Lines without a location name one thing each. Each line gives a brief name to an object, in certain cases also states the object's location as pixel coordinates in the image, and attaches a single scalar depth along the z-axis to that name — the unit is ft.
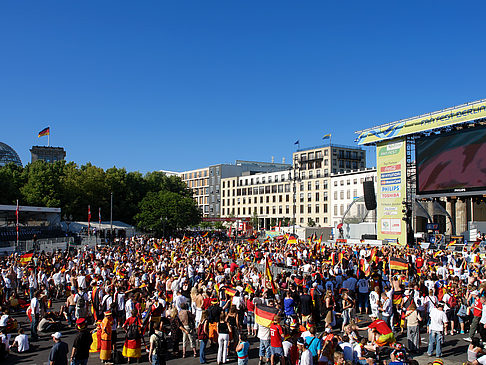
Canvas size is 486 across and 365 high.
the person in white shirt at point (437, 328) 36.88
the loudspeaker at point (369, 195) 153.69
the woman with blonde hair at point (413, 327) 37.55
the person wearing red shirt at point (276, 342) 31.71
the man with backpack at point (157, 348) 31.60
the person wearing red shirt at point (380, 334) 30.89
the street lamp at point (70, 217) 210.38
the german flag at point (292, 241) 100.42
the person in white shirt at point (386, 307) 41.06
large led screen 116.34
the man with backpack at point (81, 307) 44.45
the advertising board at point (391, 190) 137.69
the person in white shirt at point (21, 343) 40.96
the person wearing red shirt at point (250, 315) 44.93
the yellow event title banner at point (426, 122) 113.60
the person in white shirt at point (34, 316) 44.69
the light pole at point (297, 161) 286.01
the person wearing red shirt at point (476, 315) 39.83
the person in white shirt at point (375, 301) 42.58
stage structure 116.88
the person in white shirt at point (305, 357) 28.19
